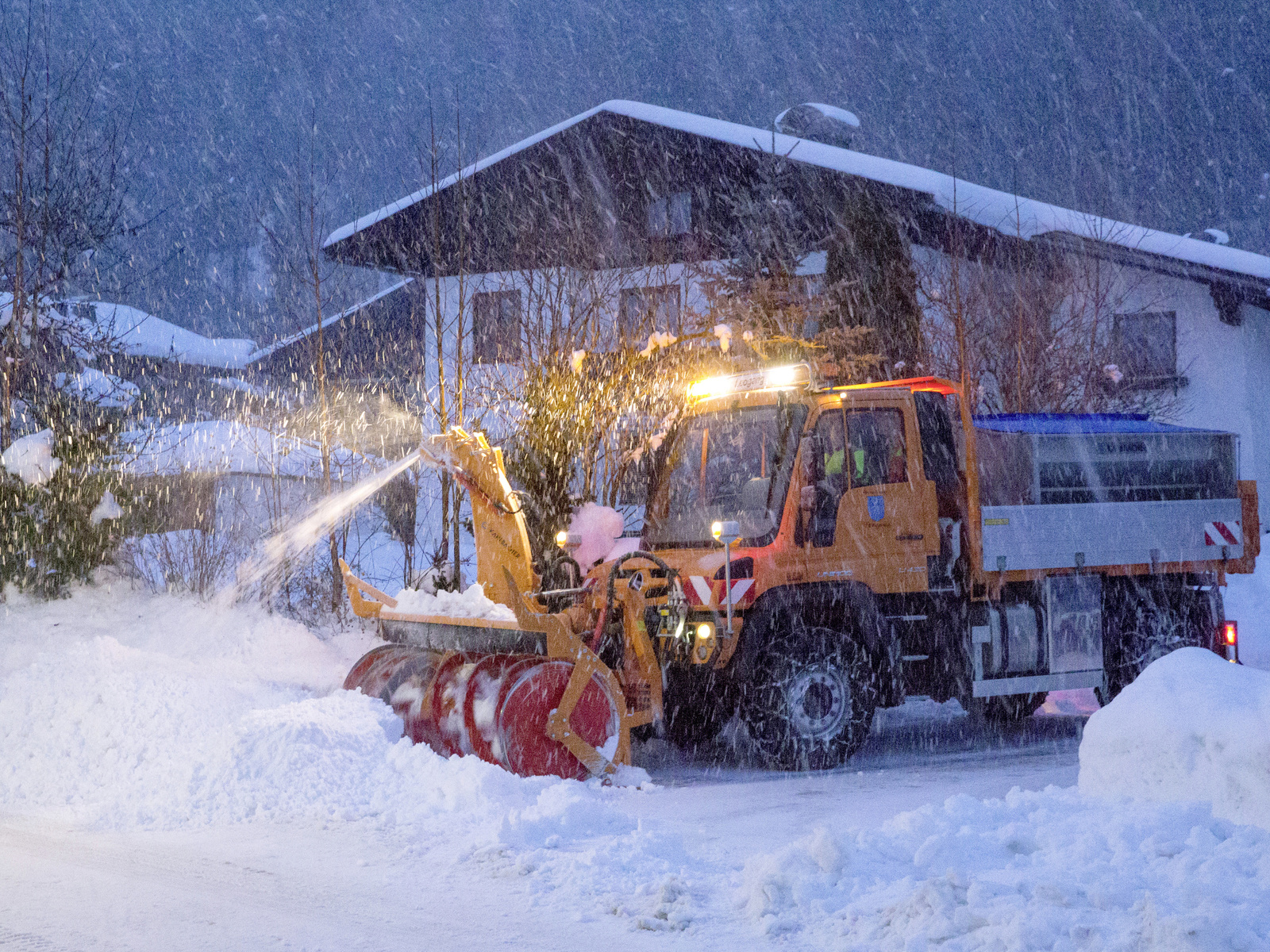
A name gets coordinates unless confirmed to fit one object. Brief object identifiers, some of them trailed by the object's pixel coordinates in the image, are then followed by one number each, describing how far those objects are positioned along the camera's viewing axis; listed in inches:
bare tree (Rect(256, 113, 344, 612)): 513.3
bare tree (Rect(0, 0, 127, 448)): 519.5
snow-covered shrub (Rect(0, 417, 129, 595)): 496.7
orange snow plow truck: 299.9
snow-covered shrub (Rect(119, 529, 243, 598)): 529.7
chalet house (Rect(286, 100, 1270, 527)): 761.6
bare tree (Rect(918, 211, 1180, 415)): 647.8
